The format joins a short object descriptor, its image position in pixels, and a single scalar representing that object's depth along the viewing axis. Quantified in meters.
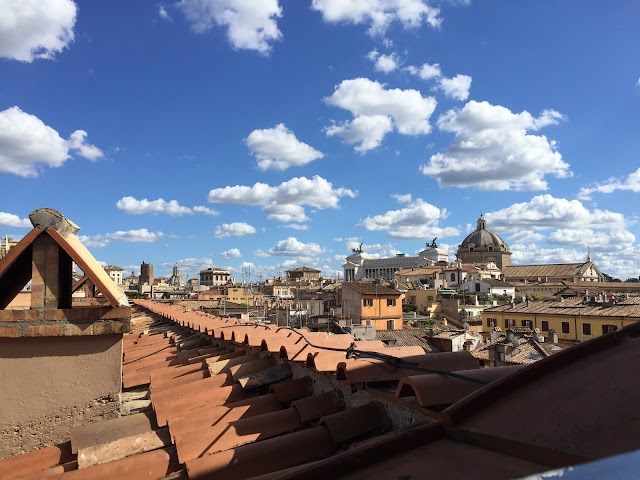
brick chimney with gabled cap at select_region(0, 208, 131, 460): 3.62
